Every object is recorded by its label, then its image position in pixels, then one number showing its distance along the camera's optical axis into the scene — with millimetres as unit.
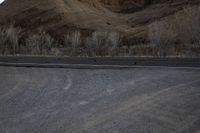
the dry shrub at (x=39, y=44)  20277
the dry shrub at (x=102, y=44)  17919
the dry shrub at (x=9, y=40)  21541
